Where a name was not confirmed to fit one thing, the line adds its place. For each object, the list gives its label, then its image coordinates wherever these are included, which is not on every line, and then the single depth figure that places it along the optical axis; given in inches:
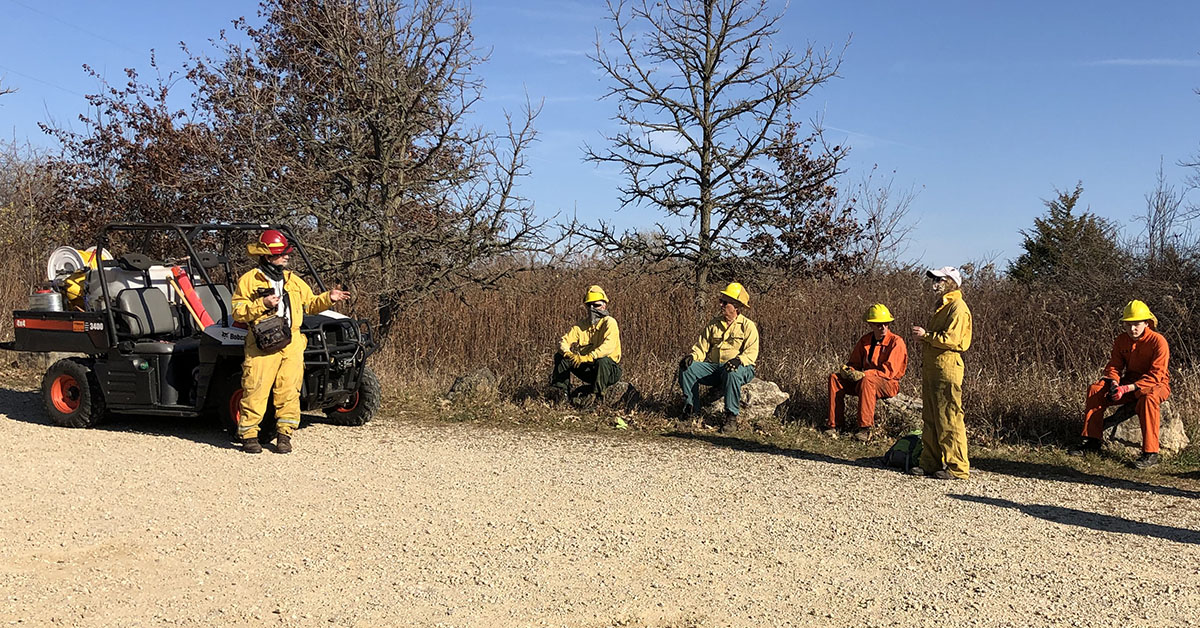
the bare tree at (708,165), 561.9
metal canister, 363.6
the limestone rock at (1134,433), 339.6
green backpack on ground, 315.3
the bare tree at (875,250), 596.7
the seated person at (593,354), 412.2
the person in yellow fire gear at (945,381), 299.4
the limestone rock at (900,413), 373.1
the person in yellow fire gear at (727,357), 380.2
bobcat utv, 340.8
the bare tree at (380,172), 499.8
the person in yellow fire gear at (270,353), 317.1
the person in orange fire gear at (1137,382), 332.5
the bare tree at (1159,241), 578.6
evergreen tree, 590.2
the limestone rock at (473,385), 434.3
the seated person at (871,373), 367.6
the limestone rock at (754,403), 386.0
